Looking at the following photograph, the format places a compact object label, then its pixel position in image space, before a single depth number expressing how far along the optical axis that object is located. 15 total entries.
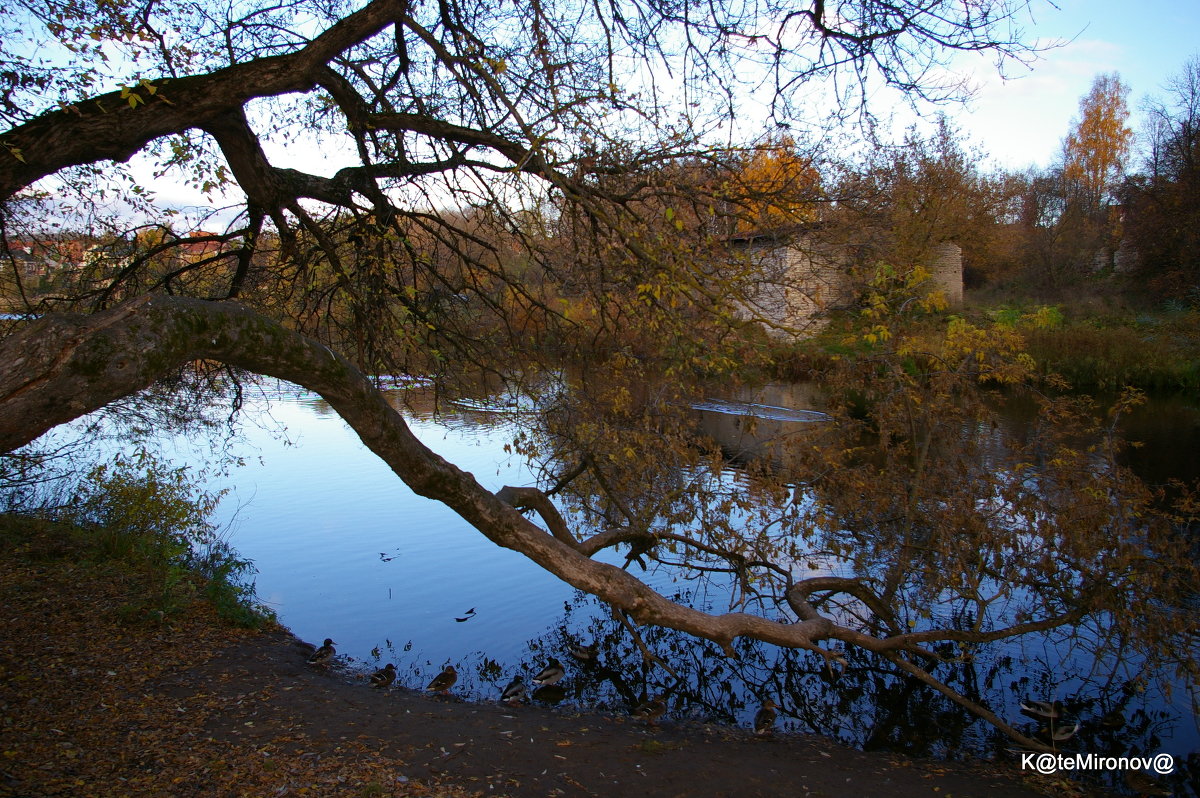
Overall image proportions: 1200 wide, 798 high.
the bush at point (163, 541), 7.67
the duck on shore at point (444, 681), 7.06
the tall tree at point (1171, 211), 25.19
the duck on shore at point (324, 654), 7.32
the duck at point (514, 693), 6.93
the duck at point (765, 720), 6.47
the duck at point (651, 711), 6.57
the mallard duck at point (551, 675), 7.24
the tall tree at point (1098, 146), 44.06
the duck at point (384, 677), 7.01
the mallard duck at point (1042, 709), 6.35
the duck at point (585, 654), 7.87
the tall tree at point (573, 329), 4.25
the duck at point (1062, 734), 6.09
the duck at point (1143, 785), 5.52
